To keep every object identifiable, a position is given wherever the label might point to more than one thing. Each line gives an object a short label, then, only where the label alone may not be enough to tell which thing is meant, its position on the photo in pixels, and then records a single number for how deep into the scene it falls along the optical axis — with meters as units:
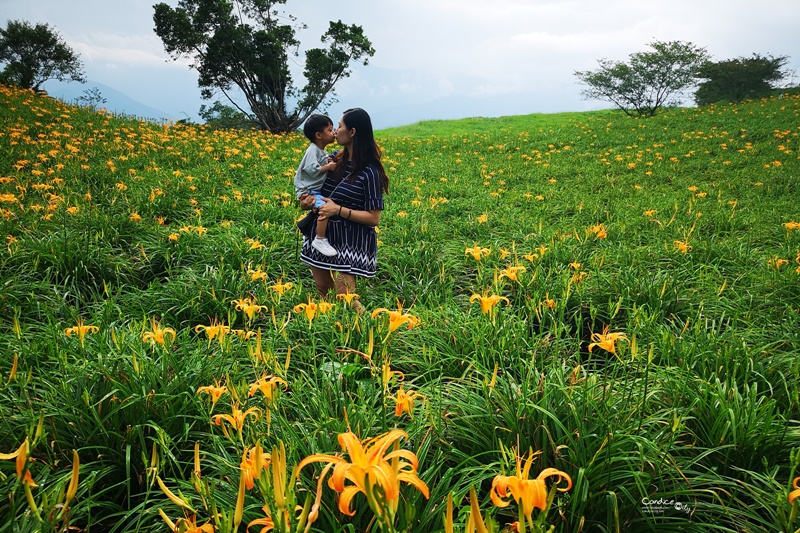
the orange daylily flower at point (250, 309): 1.90
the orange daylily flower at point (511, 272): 2.15
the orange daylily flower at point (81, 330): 1.85
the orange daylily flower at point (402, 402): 1.24
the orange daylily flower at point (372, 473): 0.71
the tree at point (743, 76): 23.23
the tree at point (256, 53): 17.31
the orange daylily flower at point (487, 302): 1.84
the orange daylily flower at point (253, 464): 0.80
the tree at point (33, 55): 23.78
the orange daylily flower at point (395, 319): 1.67
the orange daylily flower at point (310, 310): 1.91
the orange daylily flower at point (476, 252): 2.63
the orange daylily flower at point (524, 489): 0.76
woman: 2.97
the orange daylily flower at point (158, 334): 1.69
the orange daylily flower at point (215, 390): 1.45
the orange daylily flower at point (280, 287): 2.27
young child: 3.64
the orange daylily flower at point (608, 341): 1.56
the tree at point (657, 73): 21.34
